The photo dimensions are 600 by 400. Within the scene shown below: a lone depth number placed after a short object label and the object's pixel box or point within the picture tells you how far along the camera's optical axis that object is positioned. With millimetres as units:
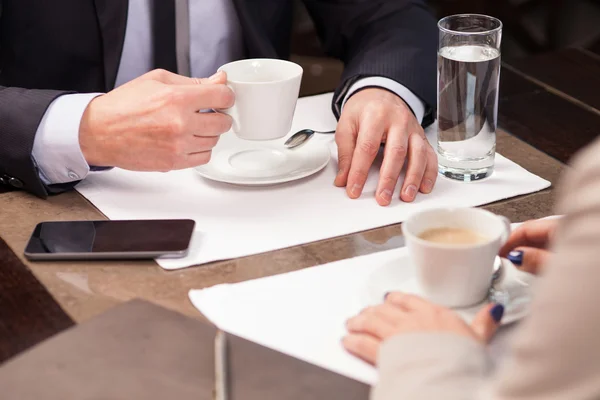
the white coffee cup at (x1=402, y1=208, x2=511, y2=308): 1366
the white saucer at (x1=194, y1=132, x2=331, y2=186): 1615
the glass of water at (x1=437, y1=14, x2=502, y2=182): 1612
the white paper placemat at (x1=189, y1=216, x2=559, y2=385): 1348
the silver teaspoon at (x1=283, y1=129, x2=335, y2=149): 1694
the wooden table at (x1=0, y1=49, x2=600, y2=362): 1409
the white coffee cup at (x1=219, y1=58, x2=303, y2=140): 1567
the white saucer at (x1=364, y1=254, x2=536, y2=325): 1372
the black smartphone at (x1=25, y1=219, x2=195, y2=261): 1477
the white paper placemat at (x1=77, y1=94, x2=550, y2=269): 1514
